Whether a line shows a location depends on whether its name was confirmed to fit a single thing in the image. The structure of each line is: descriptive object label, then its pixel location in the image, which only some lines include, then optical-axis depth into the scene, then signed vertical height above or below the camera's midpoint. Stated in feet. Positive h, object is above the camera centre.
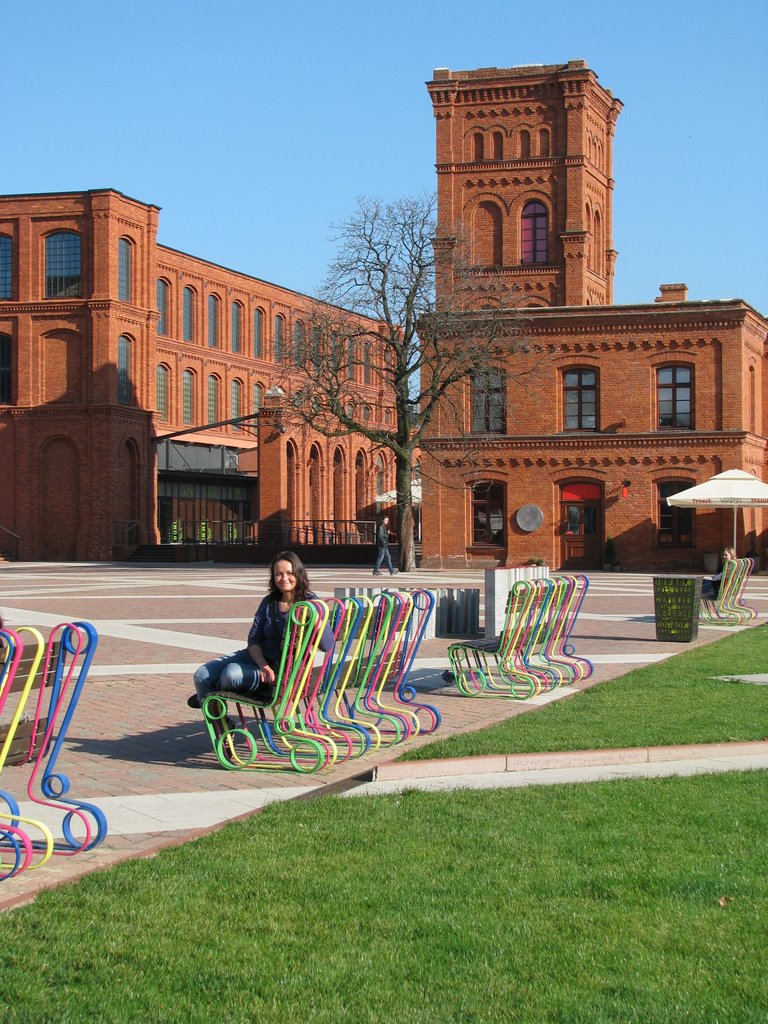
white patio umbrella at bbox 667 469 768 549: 99.40 +2.48
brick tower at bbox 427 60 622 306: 162.61 +48.06
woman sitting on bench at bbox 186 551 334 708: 26.20 -2.81
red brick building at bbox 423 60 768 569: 132.36 +9.54
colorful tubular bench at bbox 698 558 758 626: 66.69 -4.50
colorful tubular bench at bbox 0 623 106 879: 17.90 -3.49
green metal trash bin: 54.34 -3.96
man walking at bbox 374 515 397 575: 122.11 -2.20
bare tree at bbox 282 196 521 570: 125.18 +19.49
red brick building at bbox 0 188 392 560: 175.22 +20.98
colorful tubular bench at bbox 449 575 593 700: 37.86 -4.22
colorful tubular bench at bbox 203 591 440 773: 25.85 -4.11
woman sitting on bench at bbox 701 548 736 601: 68.03 -3.71
